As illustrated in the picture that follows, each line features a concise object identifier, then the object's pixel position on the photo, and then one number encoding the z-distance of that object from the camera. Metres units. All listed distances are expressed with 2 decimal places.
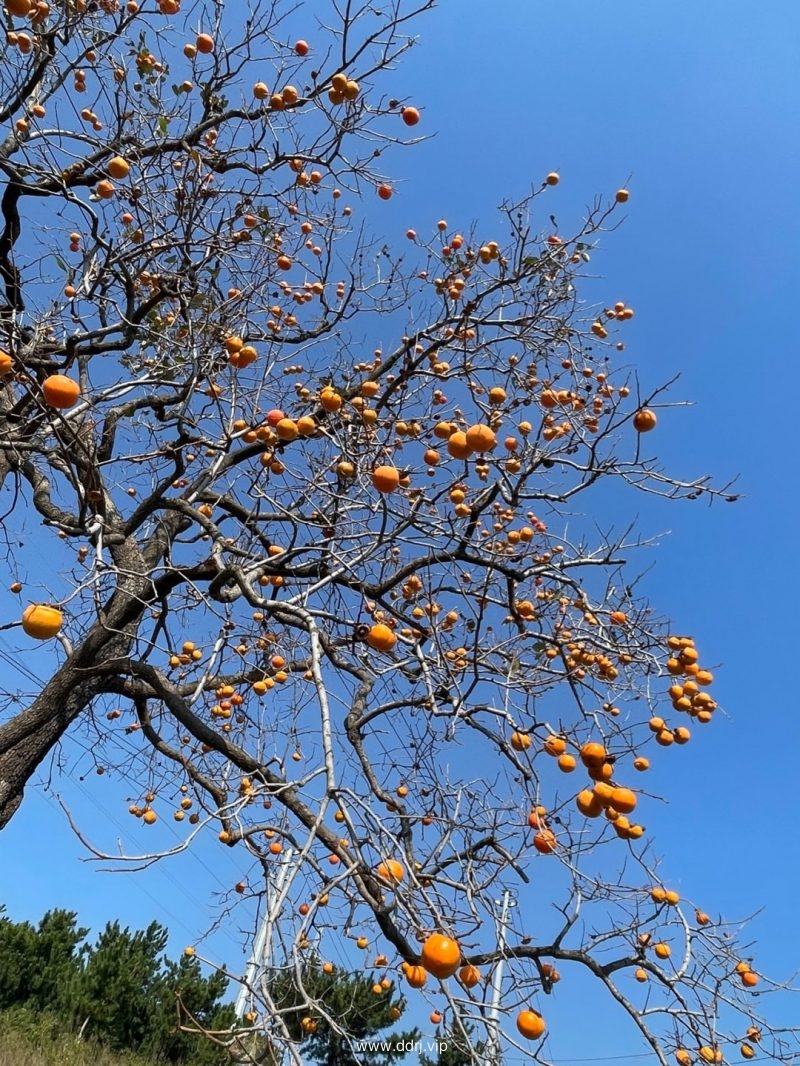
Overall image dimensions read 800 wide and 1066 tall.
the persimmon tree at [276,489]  2.16
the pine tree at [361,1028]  7.22
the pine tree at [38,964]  8.30
